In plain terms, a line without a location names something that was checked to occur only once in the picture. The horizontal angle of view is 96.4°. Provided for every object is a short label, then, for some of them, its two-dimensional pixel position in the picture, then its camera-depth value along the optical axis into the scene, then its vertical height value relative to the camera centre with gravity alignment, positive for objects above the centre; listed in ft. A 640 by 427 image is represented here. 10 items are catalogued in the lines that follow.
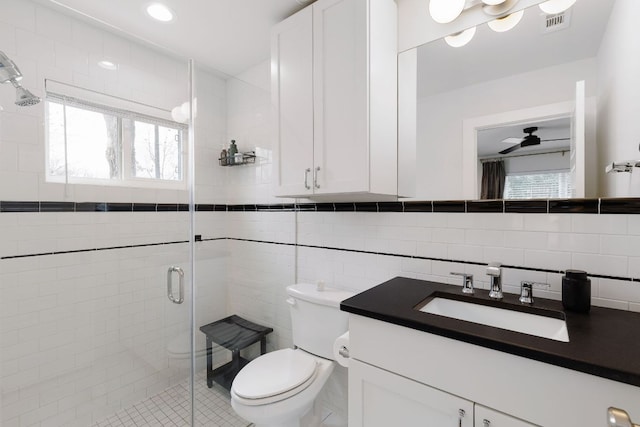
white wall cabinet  4.46 +1.86
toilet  4.36 -2.82
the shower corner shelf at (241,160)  6.66 +1.18
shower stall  5.07 -0.40
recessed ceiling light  5.52 +3.91
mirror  3.51 +1.58
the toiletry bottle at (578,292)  3.36 -0.99
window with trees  5.41 +1.31
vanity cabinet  2.35 -1.71
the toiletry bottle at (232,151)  6.76 +1.36
